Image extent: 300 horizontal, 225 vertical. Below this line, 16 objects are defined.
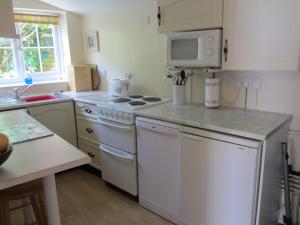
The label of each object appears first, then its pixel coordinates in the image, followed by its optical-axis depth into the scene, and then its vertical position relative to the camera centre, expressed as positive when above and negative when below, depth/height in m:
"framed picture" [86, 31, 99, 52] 3.47 +0.30
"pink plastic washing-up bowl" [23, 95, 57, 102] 3.16 -0.44
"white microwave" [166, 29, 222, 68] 1.90 +0.10
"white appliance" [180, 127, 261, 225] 1.58 -0.80
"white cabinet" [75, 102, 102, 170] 2.86 -0.80
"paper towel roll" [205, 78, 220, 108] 2.11 -0.27
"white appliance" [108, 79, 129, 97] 2.91 -0.29
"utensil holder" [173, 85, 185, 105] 2.36 -0.31
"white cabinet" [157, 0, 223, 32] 1.88 +0.37
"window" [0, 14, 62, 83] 3.28 +0.16
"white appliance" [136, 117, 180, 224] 2.00 -0.88
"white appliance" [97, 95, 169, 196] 2.30 -0.74
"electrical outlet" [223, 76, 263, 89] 2.02 -0.18
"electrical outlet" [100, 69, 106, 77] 3.50 -0.14
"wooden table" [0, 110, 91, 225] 1.17 -0.50
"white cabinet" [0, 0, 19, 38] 1.77 +0.31
